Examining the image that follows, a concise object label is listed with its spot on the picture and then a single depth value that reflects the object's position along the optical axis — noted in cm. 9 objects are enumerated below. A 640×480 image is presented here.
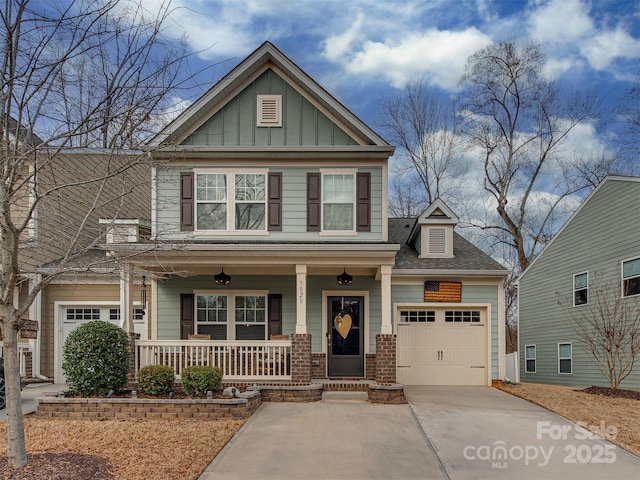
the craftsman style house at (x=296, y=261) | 1209
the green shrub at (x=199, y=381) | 1012
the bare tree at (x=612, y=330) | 1402
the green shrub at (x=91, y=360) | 983
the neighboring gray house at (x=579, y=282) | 1460
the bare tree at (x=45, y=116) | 584
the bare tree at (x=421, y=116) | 2606
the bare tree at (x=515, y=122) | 2544
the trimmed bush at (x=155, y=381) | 1007
